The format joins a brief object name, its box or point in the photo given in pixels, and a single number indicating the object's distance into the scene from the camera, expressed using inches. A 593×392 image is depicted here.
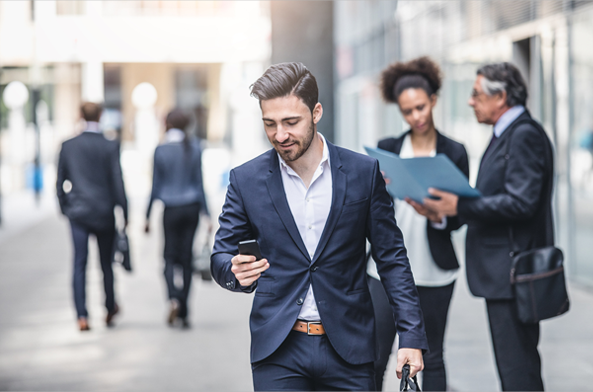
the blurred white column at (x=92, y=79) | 1940.2
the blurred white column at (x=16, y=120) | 1147.9
